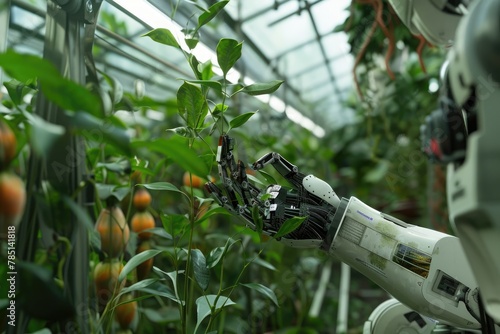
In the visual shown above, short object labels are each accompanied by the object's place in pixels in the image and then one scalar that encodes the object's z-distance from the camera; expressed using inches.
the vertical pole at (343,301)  100.4
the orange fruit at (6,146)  22.1
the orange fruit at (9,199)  21.6
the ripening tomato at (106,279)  46.5
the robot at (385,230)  39.2
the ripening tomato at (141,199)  53.7
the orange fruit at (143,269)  48.5
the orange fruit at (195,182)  59.1
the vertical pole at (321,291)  106.3
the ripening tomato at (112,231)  47.1
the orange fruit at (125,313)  50.3
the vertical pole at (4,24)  46.8
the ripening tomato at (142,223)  54.4
